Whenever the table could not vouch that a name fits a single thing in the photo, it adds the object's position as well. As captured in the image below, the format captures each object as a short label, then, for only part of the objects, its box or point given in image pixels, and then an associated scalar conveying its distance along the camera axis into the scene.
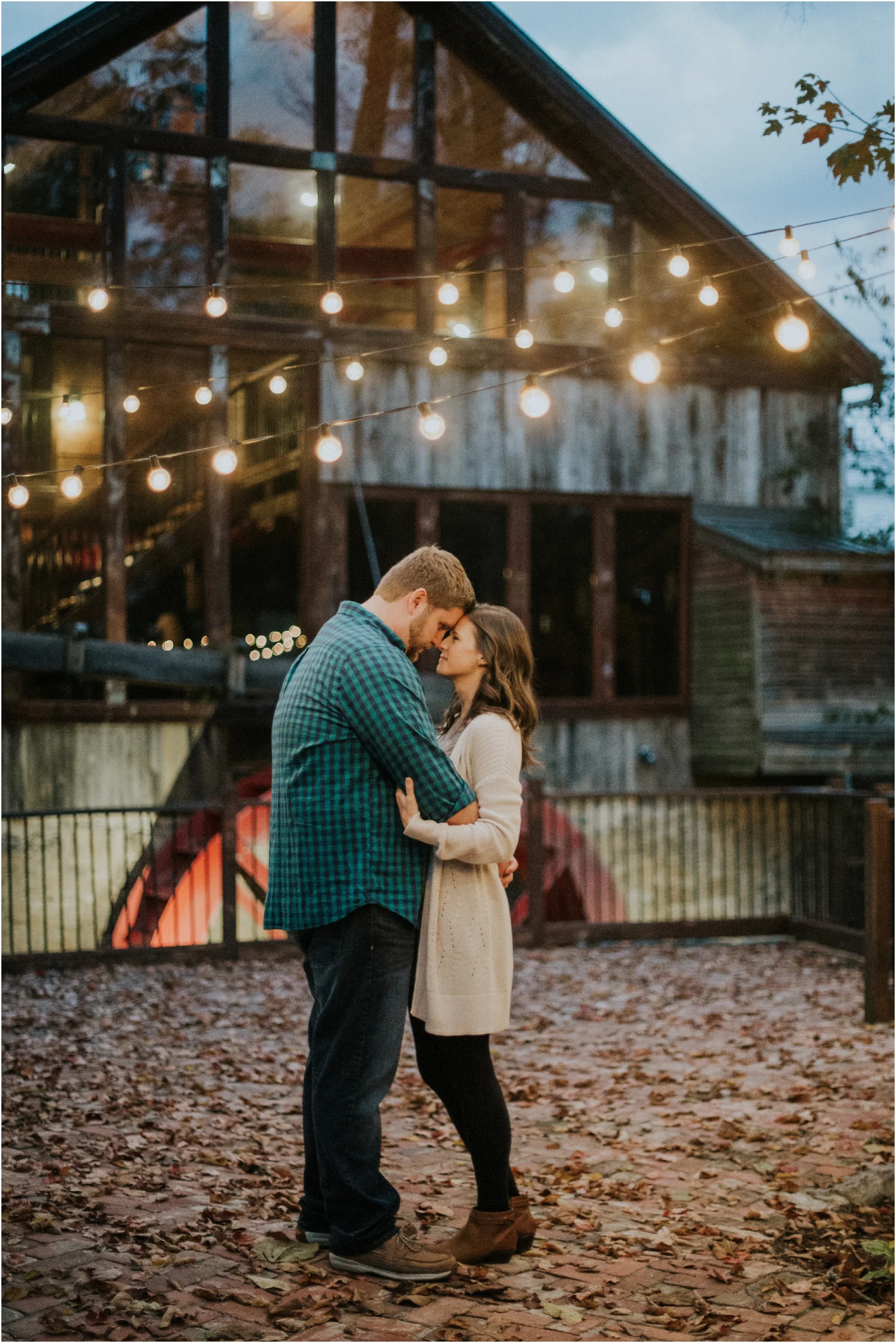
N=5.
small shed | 14.19
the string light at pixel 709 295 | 7.58
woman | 4.10
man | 3.99
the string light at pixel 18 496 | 7.66
